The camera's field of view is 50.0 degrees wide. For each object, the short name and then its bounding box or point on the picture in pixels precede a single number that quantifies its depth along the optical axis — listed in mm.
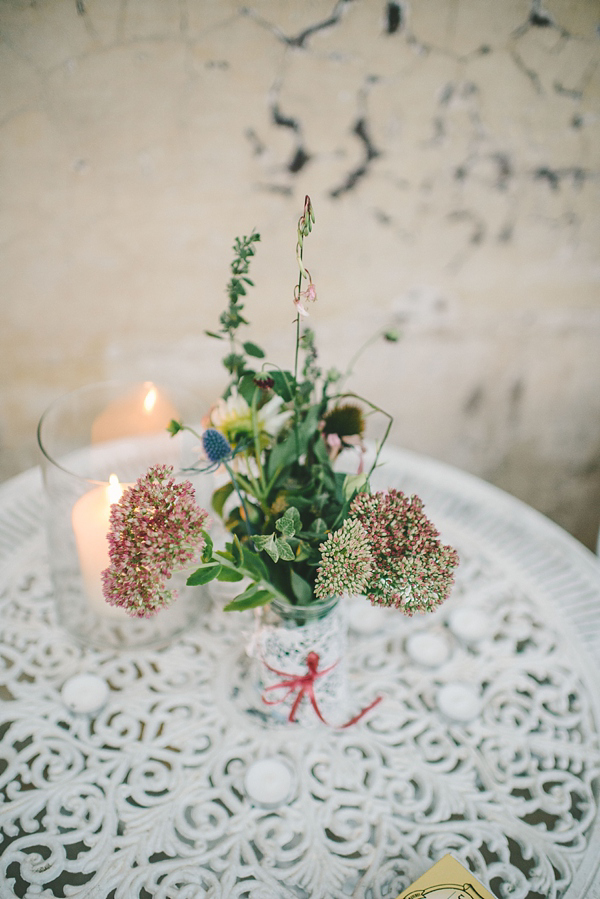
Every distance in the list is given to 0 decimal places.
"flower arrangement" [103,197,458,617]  486
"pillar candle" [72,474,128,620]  665
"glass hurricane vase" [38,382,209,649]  703
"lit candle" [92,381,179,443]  856
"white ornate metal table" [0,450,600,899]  594
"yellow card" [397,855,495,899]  559
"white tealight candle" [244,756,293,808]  640
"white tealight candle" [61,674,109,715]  710
